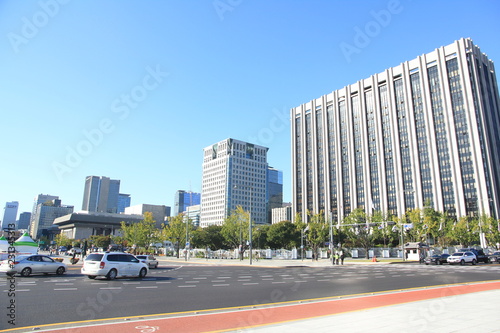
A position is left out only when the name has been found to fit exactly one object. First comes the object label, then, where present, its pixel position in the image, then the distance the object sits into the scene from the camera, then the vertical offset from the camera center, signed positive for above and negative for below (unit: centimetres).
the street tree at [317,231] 6777 +242
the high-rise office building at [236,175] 18550 +3781
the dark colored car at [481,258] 4128 -174
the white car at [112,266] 1952 -140
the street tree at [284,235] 8369 +199
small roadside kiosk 5288 -111
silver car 2119 -153
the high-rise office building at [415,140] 9938 +3496
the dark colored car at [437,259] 4212 -196
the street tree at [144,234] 6575 +171
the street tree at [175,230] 6531 +239
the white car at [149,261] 3198 -175
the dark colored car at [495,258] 4529 -195
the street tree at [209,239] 9438 +105
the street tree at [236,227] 6994 +344
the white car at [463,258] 3912 -168
